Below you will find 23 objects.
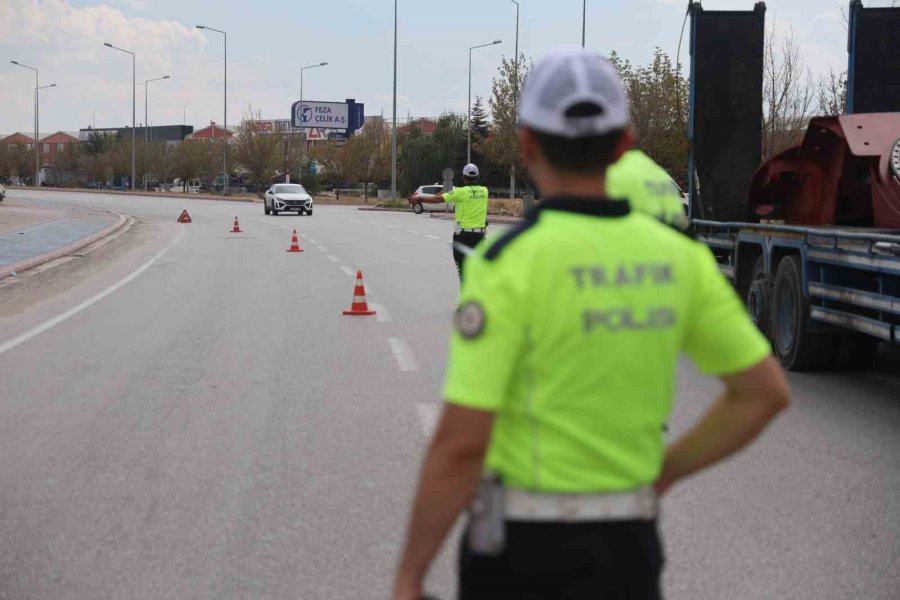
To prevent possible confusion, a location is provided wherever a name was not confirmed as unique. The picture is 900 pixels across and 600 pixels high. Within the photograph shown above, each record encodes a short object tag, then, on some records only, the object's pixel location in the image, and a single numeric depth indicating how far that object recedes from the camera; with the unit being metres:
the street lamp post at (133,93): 97.56
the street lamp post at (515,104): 60.73
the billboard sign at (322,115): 121.19
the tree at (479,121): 93.82
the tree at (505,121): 59.81
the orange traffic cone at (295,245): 28.14
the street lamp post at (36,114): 100.09
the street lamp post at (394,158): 64.92
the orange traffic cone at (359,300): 15.15
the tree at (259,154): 105.44
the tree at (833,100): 28.97
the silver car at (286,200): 54.69
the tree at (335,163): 102.59
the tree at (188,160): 126.44
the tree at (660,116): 39.50
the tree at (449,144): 95.94
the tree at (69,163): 150.00
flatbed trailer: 8.81
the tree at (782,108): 31.45
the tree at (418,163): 98.31
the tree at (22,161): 151.12
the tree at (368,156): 99.19
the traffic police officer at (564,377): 2.14
